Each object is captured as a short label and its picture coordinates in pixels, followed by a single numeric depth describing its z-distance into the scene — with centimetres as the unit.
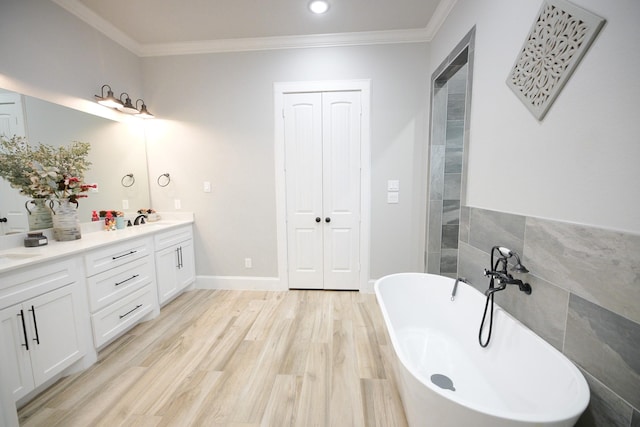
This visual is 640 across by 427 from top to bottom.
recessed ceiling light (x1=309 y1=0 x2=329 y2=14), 208
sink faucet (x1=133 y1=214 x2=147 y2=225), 267
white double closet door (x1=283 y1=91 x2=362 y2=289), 270
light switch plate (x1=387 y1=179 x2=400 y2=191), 270
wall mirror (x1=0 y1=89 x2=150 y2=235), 171
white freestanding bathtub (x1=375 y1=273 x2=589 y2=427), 82
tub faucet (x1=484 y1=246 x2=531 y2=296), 121
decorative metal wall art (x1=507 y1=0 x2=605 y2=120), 93
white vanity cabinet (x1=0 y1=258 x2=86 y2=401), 130
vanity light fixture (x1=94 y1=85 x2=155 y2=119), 234
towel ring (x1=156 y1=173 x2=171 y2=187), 293
